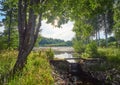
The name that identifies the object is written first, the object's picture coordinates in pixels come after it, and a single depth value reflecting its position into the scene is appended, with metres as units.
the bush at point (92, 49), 10.87
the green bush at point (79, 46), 16.48
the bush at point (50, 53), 9.58
